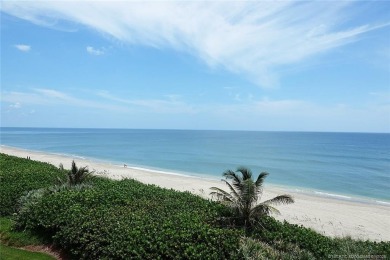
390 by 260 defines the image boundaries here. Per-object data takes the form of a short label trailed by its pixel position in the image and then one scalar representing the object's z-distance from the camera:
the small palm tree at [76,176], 15.33
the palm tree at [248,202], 11.17
